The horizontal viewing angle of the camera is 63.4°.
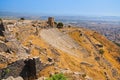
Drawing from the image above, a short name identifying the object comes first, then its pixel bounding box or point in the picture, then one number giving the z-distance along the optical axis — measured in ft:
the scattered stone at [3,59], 33.68
